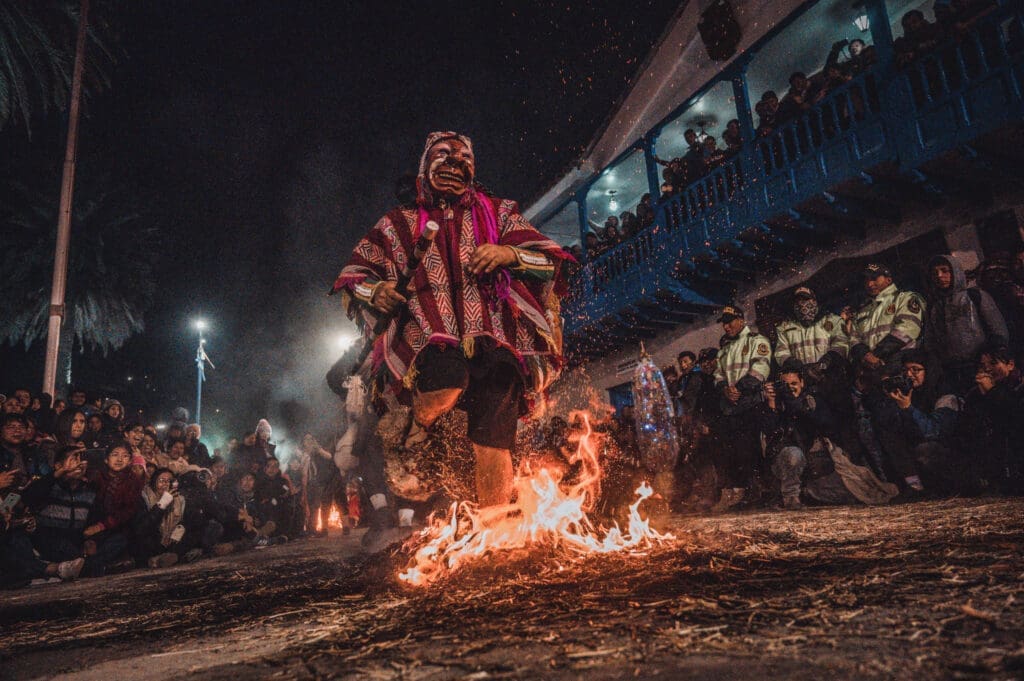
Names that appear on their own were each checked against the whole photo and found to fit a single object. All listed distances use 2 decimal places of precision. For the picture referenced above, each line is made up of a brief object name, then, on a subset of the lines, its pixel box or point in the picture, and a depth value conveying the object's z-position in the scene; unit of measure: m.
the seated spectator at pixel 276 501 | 9.55
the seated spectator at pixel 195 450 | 10.20
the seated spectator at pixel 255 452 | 10.72
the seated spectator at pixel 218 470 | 9.85
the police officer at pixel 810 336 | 7.46
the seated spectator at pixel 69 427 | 7.57
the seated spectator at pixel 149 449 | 8.77
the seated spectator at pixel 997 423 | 4.93
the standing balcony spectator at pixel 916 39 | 7.53
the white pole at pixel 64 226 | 10.61
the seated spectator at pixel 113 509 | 5.82
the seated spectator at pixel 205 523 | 6.72
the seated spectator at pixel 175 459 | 8.90
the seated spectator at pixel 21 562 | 4.93
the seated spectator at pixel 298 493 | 9.95
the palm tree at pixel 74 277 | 16.33
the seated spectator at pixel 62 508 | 5.49
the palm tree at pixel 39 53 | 13.23
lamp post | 26.52
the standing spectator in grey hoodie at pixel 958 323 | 5.82
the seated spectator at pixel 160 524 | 6.19
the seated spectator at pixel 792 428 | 6.34
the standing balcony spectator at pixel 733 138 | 10.36
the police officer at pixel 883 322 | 6.55
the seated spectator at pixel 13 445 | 6.39
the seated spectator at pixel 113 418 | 9.12
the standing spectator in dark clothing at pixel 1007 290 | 5.88
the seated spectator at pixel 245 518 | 7.51
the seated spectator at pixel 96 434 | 8.73
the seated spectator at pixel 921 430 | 5.35
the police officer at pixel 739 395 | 7.02
